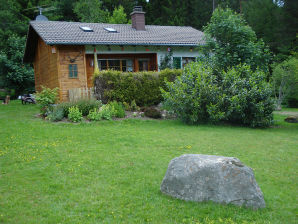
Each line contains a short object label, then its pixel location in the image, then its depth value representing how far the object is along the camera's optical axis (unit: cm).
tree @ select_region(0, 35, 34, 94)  2538
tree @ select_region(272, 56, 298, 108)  1623
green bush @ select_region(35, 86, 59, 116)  1219
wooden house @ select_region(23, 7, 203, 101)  1642
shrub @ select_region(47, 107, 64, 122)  1108
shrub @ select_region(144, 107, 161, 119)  1242
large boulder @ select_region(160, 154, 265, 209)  404
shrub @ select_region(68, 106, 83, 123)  1095
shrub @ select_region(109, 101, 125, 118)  1195
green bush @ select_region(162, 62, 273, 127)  1093
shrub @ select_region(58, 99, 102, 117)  1169
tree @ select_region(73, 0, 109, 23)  3306
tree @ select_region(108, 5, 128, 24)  3378
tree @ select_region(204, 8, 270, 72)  1266
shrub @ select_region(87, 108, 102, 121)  1121
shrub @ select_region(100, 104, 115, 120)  1151
